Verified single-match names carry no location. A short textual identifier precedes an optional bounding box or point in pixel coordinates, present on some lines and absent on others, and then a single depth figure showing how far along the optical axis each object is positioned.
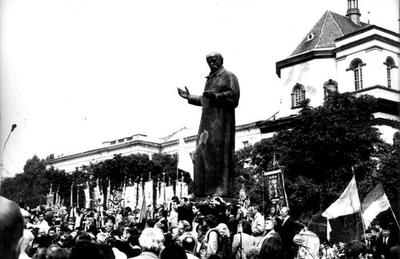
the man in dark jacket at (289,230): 10.00
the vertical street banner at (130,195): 32.31
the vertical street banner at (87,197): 39.19
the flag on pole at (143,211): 19.22
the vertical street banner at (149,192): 29.43
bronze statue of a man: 13.12
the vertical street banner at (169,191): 33.07
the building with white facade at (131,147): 110.79
